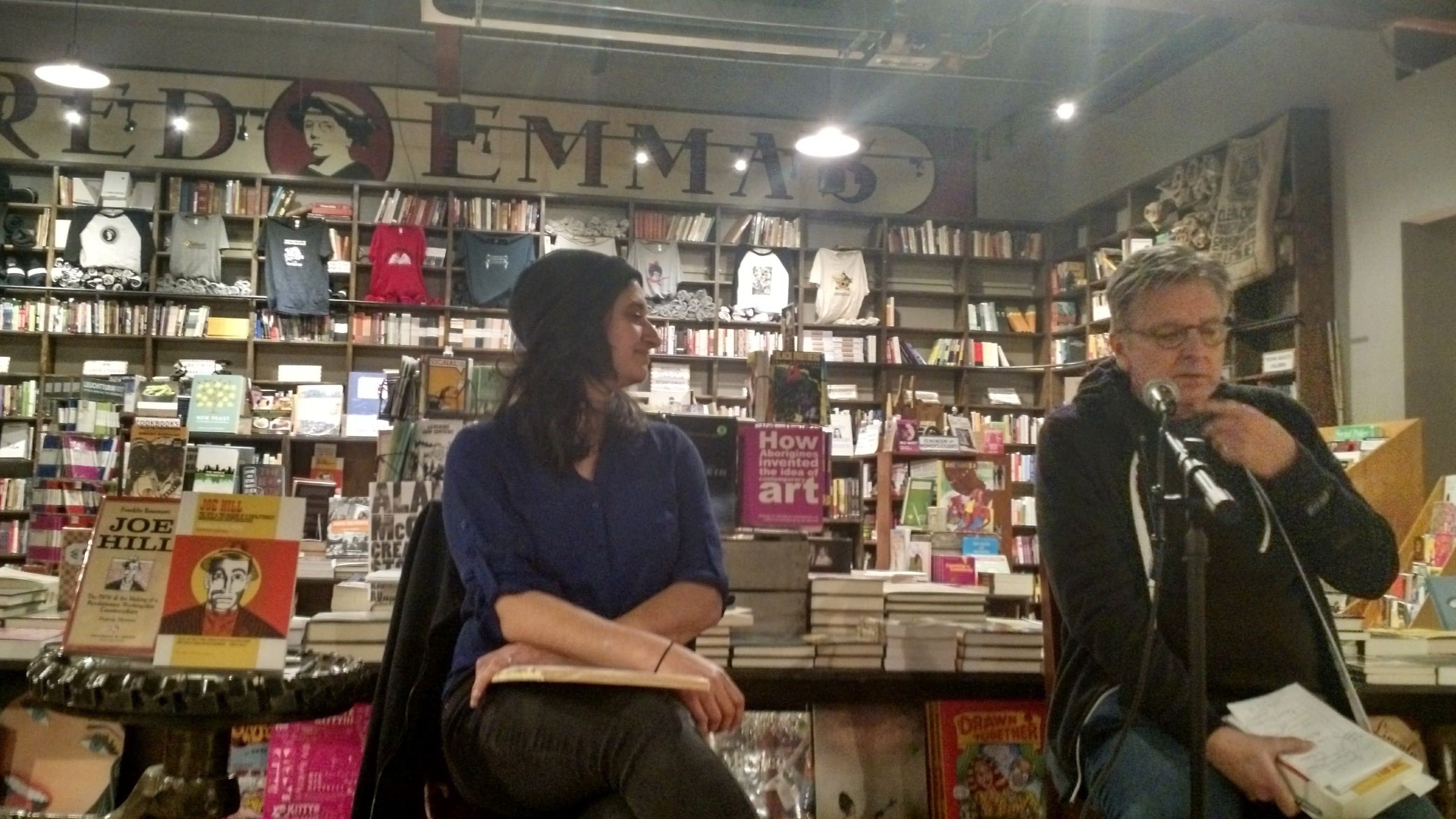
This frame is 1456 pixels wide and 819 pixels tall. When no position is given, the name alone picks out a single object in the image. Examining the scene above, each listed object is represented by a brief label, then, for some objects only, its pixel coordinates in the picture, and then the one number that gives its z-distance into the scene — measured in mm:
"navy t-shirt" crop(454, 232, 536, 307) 7195
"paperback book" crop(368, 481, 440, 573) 2459
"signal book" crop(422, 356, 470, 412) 2594
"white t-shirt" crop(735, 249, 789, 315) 7609
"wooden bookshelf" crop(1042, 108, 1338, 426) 5395
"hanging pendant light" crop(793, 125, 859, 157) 6633
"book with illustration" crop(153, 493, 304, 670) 1533
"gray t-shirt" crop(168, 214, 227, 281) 6938
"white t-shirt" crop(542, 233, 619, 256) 7422
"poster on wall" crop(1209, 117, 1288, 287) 5566
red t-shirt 7094
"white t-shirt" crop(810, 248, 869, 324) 7641
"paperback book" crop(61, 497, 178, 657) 1562
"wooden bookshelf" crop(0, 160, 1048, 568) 7059
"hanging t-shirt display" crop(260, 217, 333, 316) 6941
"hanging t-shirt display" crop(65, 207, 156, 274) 6816
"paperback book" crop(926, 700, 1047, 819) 2467
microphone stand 1347
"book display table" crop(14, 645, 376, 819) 1405
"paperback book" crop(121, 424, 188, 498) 2873
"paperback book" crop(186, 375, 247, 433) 6656
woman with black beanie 1301
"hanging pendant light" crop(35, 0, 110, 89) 6277
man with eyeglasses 1554
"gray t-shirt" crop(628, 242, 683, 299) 7434
